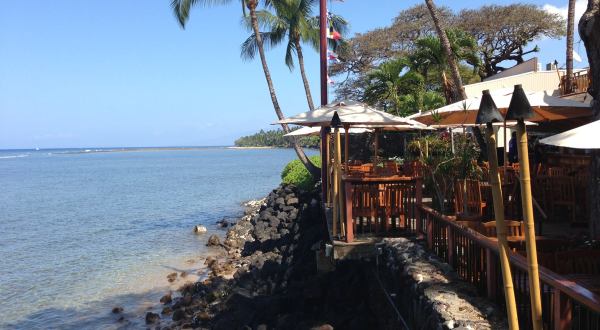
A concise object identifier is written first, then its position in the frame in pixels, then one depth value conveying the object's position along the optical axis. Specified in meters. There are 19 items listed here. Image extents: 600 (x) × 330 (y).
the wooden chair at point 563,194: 8.27
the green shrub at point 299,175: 22.11
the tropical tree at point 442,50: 20.23
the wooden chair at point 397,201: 7.87
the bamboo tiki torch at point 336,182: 8.01
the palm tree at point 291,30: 23.06
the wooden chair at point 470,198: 8.21
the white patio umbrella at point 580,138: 3.32
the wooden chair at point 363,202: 7.85
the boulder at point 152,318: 11.16
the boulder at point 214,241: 18.84
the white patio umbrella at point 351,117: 8.10
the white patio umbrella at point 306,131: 14.49
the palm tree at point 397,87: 22.95
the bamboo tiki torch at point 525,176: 3.12
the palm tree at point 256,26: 21.87
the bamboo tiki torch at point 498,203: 3.37
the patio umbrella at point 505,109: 7.91
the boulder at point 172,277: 14.46
